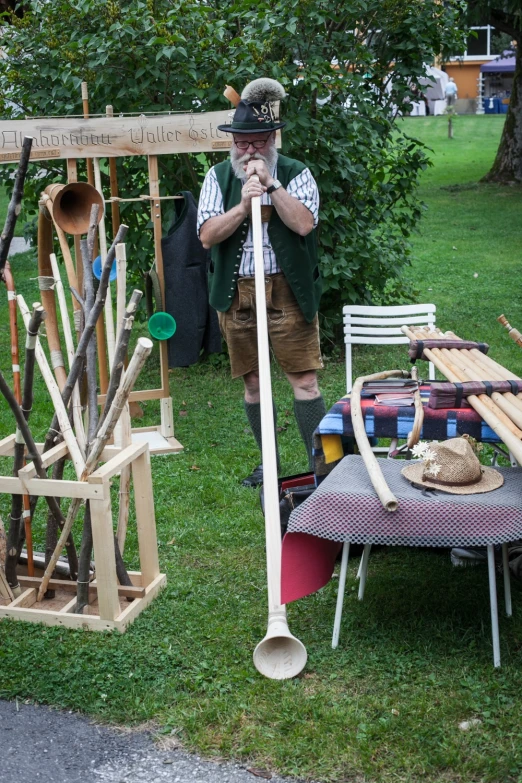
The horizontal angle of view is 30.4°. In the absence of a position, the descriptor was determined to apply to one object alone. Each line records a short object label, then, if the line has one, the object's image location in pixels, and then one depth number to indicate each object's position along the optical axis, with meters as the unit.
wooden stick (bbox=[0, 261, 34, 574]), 3.78
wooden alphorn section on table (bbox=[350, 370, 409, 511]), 3.13
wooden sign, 5.12
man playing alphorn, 4.44
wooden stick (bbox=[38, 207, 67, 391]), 3.90
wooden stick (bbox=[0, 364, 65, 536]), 3.39
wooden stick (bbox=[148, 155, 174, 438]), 5.64
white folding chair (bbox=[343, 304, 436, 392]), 5.44
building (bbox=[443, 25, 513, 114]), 52.88
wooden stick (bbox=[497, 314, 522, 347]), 3.99
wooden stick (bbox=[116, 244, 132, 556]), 3.74
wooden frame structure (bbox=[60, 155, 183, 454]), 5.67
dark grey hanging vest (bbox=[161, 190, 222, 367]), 5.85
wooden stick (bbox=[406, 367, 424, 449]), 3.47
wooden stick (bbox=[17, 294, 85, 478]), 3.60
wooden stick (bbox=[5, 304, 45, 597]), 3.48
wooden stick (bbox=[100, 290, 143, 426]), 3.32
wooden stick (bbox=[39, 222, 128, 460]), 3.46
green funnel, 5.61
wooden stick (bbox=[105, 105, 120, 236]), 5.79
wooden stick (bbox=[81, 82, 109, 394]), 5.65
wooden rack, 3.48
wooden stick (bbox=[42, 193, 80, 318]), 4.07
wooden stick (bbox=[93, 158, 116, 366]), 4.14
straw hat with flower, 3.29
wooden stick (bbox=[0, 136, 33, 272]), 3.32
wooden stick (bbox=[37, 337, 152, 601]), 3.24
